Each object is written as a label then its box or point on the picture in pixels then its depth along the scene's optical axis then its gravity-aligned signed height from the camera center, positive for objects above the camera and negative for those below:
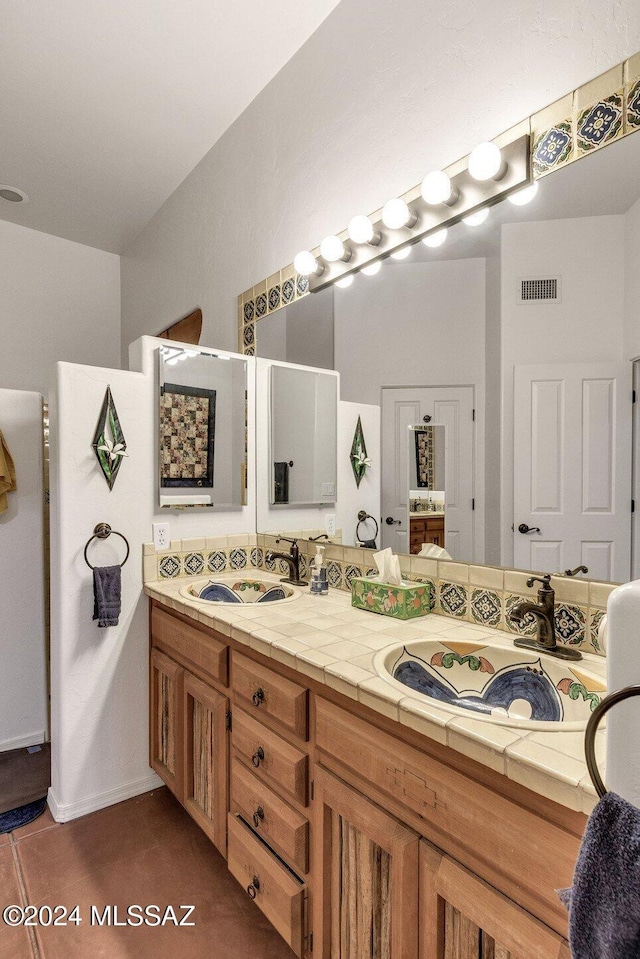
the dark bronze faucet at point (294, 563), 2.13 -0.37
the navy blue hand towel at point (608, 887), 0.51 -0.42
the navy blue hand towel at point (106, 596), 1.98 -0.47
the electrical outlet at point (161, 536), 2.18 -0.27
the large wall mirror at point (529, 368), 1.20 +0.28
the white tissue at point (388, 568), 1.65 -0.30
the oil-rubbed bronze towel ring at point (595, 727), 0.55 -0.29
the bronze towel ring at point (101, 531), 2.01 -0.23
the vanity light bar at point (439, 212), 1.35 +0.77
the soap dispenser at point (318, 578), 1.92 -0.39
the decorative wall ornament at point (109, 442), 2.01 +0.12
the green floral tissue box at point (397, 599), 1.55 -0.39
